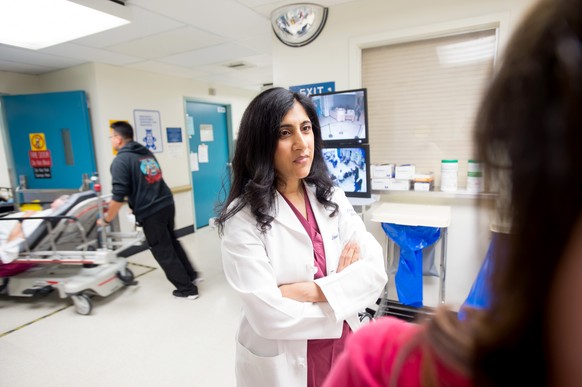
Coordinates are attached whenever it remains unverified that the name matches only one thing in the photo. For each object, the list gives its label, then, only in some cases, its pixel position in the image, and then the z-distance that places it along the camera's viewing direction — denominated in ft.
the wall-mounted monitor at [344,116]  7.69
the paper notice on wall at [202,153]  18.31
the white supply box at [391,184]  8.43
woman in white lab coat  3.43
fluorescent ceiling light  7.27
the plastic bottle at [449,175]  7.98
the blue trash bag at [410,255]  7.75
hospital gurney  9.59
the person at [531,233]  0.82
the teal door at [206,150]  17.83
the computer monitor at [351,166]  7.70
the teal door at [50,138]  13.17
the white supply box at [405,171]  8.36
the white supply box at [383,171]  8.55
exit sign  9.14
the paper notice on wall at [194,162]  17.69
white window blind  8.04
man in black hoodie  9.87
